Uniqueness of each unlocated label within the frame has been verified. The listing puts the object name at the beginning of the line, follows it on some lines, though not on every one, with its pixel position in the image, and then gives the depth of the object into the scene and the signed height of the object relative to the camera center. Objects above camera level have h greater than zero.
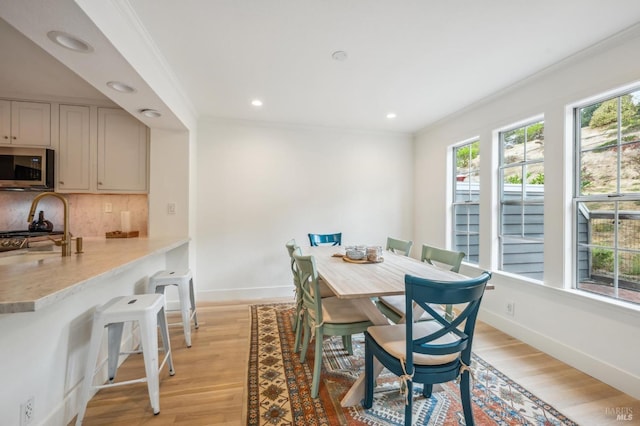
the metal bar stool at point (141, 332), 1.51 -0.73
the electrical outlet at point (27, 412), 1.26 -0.98
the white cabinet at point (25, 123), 2.85 +0.94
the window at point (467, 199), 3.32 +0.19
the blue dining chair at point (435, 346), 1.23 -0.70
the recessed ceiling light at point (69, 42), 1.47 +0.97
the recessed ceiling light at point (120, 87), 2.05 +0.98
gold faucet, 1.74 -0.18
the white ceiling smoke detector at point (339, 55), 2.13 +1.29
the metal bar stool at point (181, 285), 2.39 -0.69
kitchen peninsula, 1.14 -0.62
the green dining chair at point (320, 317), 1.74 -0.72
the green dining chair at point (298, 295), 2.27 -0.73
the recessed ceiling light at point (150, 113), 2.61 +0.98
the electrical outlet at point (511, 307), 2.65 -0.94
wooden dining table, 1.53 -0.44
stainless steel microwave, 2.77 +0.44
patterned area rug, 1.57 -1.22
